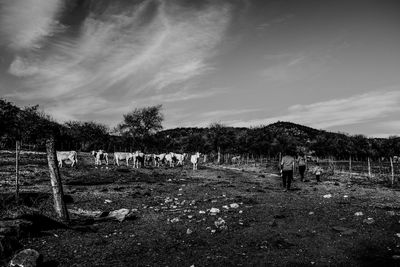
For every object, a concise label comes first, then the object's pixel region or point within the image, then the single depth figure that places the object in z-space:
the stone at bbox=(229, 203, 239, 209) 12.01
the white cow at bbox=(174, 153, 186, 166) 39.94
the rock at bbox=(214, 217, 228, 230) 9.40
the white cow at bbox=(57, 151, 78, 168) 28.34
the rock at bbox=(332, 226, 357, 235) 8.70
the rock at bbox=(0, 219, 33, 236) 7.71
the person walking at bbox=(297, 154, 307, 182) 21.76
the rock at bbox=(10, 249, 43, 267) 6.28
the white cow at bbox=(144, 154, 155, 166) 38.89
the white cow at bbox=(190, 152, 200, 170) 35.28
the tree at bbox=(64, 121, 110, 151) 87.00
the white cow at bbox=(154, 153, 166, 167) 40.41
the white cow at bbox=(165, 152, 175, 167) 39.53
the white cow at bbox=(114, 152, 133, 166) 37.42
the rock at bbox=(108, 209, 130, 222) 10.35
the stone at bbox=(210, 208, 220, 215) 11.05
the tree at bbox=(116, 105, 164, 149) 80.31
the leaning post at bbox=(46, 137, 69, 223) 9.70
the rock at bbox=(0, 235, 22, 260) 6.94
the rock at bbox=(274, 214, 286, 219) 10.37
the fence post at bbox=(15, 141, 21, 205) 11.51
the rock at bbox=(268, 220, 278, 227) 9.54
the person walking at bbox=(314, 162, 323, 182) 22.52
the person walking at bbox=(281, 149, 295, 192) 16.17
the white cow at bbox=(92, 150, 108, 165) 34.88
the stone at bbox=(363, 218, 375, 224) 9.52
